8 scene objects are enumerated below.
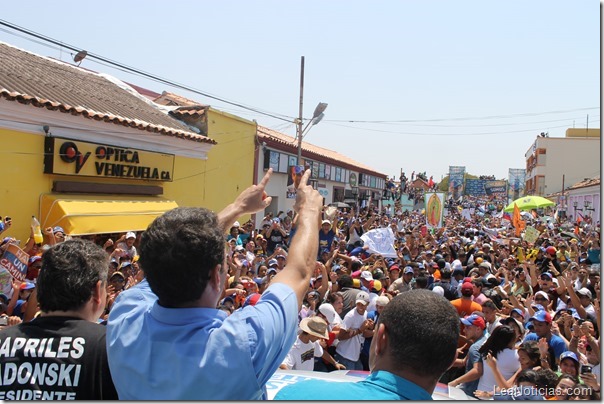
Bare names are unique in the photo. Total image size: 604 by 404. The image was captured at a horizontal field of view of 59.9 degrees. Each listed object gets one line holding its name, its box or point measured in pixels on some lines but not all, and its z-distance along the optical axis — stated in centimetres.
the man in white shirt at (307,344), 564
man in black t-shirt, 199
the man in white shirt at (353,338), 650
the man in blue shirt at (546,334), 565
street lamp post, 1862
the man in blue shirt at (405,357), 162
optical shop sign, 1009
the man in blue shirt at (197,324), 146
